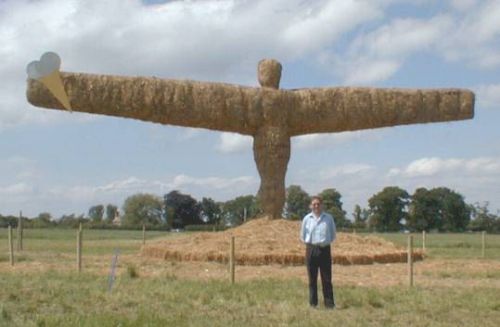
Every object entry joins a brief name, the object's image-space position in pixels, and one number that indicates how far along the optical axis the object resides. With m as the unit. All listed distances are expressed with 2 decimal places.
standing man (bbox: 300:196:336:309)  11.16
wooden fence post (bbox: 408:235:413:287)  13.62
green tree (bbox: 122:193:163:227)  83.00
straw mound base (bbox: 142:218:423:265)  17.91
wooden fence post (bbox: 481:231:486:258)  24.10
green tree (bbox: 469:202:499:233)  90.75
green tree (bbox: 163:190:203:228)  76.32
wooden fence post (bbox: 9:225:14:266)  17.76
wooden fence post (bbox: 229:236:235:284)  13.51
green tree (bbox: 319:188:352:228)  69.25
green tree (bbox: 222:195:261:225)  76.69
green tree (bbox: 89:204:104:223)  92.41
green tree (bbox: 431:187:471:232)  84.34
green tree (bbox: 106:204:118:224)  93.82
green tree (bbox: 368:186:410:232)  80.74
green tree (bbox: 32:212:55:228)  73.39
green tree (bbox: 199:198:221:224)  76.81
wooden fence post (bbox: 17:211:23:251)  23.50
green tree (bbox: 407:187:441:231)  81.60
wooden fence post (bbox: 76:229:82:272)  15.44
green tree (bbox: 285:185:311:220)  60.64
